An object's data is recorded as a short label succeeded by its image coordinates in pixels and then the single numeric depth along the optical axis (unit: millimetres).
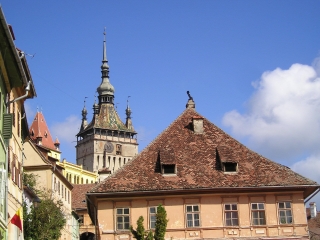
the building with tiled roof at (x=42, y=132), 110050
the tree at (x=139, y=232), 29547
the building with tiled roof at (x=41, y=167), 48438
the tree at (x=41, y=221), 36281
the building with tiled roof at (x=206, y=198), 33062
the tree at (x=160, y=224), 29078
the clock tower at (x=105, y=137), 156875
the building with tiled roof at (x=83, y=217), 67000
